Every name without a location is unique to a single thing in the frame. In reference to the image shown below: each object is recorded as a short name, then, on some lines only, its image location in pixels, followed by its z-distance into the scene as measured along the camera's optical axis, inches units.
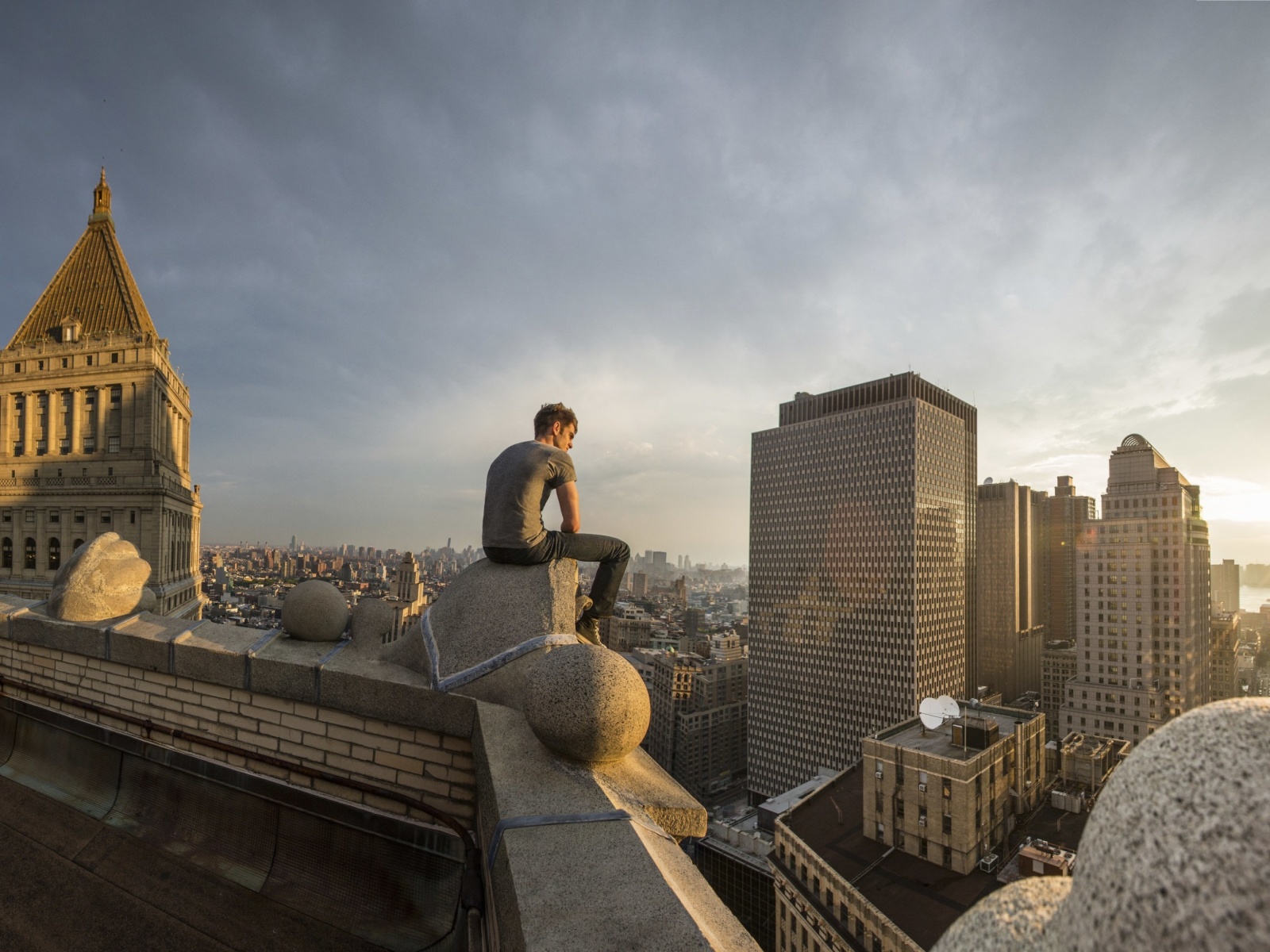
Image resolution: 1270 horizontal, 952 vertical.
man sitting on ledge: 191.6
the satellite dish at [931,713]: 1431.3
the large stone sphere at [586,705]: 131.5
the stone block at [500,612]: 183.2
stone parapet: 88.4
